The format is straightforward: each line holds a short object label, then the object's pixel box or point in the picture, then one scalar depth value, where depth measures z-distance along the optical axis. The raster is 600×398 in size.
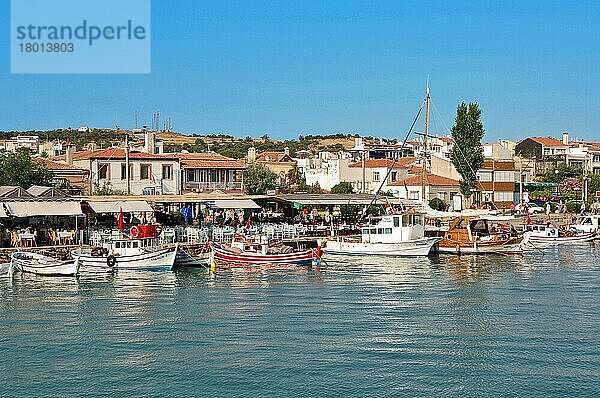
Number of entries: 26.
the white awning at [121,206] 44.62
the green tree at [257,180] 69.94
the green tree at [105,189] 56.43
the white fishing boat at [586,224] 64.56
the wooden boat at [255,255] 40.94
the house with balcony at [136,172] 60.94
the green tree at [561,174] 98.75
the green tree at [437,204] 74.16
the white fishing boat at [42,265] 37.00
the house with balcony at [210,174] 64.88
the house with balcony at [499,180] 81.81
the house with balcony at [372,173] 83.12
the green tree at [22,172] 55.38
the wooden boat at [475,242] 49.91
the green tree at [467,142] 73.56
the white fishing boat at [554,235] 59.59
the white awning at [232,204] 49.31
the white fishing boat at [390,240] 48.19
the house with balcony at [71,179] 58.81
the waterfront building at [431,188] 78.12
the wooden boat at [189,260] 41.38
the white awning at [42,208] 40.56
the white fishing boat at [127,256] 38.25
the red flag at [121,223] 42.25
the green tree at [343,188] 76.81
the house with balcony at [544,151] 105.75
